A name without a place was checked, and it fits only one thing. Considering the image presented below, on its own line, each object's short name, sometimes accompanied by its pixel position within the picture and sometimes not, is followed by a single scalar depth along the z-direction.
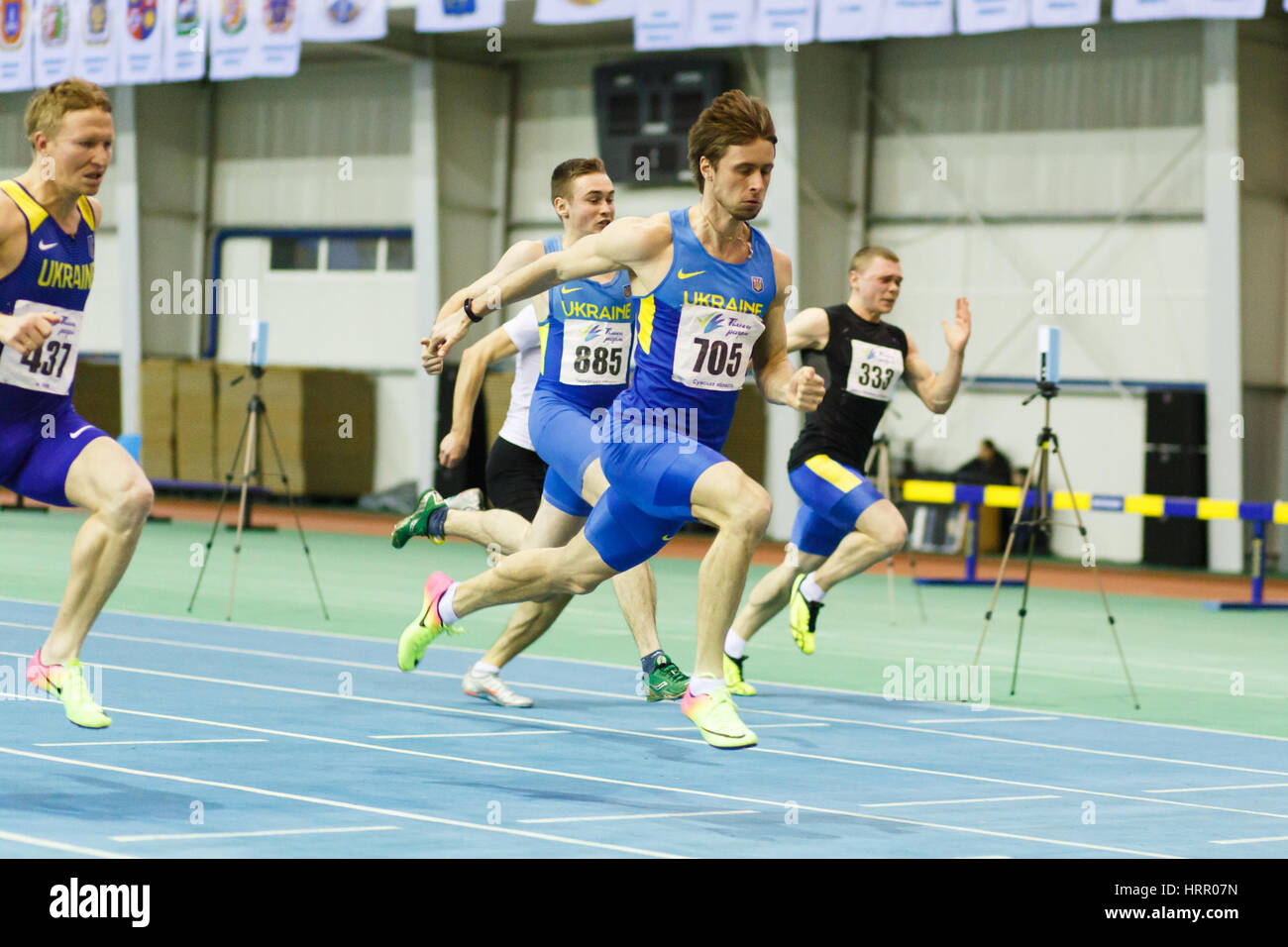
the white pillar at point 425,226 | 25.69
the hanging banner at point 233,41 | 24.34
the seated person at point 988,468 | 22.25
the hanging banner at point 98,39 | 25.45
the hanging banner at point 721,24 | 20.59
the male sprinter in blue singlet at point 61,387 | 6.82
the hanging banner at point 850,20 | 19.59
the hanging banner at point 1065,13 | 18.20
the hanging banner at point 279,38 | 23.80
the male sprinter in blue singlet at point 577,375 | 8.62
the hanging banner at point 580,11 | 21.12
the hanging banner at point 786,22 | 20.02
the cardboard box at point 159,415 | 27.67
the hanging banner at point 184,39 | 24.70
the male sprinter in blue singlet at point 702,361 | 6.97
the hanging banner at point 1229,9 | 17.44
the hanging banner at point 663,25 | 20.89
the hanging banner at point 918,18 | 19.17
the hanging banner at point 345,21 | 23.20
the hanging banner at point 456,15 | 22.00
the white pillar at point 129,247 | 28.05
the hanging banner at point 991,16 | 18.80
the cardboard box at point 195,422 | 27.31
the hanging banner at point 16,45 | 26.28
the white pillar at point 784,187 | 22.36
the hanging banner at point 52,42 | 25.94
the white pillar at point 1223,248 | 20.19
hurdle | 16.81
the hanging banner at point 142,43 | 25.14
